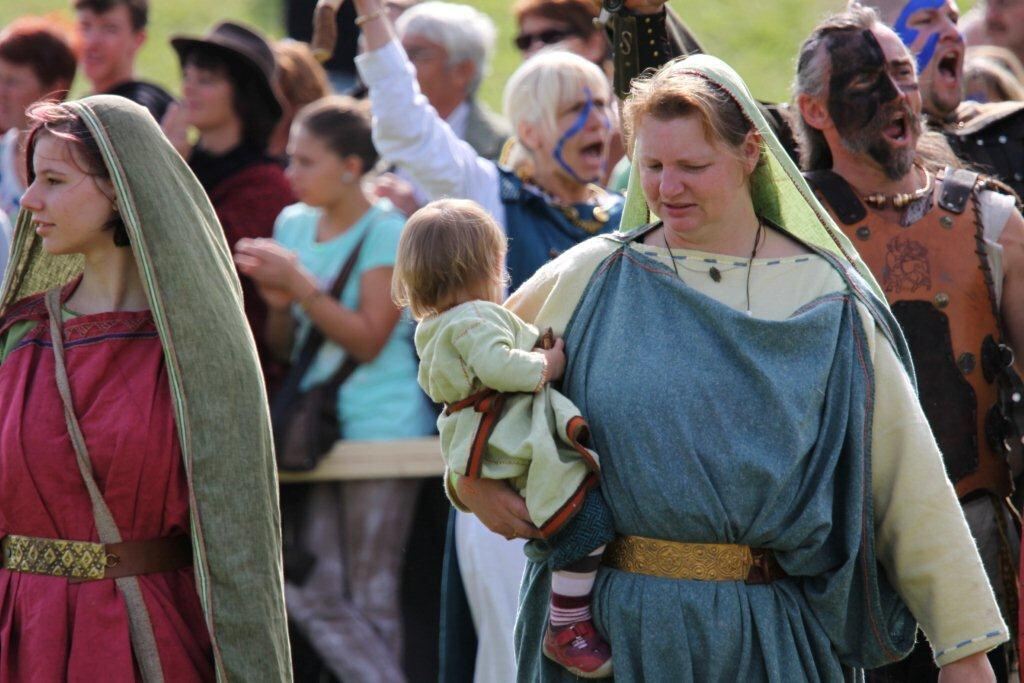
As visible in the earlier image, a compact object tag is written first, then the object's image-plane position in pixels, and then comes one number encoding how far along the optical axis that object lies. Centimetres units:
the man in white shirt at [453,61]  1408
